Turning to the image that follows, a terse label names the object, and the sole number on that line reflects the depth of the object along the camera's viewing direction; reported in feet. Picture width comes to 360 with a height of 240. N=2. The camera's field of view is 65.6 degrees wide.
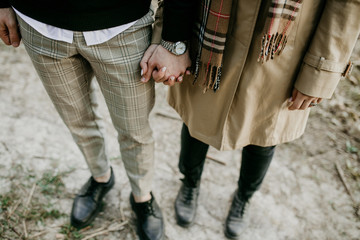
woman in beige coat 3.40
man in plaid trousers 3.51
